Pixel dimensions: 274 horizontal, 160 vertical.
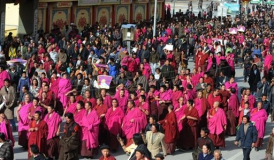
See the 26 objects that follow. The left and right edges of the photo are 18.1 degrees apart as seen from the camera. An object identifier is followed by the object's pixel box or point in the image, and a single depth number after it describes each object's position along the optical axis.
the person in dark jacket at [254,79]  27.94
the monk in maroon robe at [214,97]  21.66
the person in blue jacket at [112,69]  27.03
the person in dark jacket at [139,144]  14.69
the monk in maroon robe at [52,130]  18.39
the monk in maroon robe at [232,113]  22.03
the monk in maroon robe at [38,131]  17.93
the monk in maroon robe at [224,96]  22.03
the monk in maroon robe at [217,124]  19.92
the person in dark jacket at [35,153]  15.12
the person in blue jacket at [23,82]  23.42
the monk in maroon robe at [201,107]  20.81
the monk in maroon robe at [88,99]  20.35
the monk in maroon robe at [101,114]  19.89
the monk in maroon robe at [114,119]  19.78
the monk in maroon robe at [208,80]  24.69
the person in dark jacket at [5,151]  15.97
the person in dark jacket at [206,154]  15.20
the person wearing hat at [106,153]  14.41
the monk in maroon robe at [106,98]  20.62
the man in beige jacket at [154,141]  17.06
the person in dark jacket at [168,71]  26.94
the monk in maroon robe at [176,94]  22.00
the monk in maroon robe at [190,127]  19.92
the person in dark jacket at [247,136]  18.28
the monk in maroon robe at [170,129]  19.50
